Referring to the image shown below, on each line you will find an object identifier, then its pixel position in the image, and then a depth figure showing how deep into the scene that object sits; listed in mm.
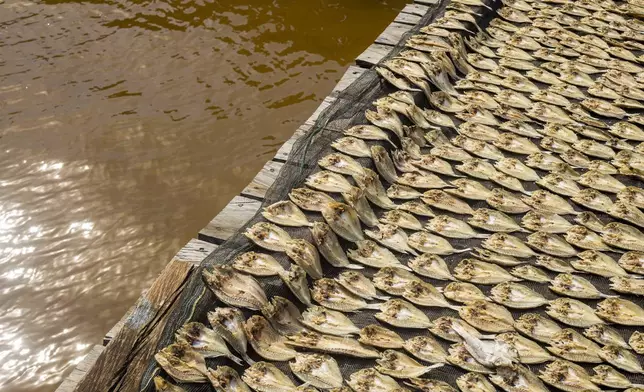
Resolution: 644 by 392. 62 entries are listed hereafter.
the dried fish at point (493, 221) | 3469
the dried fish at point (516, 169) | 3824
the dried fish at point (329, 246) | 3172
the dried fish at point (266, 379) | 2590
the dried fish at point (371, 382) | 2635
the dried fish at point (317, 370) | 2646
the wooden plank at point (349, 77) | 4715
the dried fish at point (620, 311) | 2961
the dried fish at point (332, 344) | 2770
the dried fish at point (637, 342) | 2843
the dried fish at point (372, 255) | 3201
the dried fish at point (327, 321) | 2867
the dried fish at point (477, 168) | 3807
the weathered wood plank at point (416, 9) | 5852
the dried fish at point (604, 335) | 2889
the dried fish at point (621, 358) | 2768
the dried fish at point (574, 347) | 2824
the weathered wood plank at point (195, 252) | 3121
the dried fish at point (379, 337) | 2816
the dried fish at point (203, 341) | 2619
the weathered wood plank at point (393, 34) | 5379
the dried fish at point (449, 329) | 2867
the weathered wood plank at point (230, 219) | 3363
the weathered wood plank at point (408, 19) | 5688
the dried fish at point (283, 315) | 2836
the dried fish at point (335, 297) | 2986
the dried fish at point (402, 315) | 2916
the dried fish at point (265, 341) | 2730
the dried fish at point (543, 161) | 3914
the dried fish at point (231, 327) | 2693
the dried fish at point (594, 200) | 3633
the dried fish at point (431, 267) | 3170
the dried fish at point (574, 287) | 3105
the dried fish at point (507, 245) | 3329
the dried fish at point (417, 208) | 3525
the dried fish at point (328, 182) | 3496
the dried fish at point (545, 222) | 3477
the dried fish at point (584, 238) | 3381
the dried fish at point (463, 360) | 2738
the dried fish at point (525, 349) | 2795
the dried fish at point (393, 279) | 3072
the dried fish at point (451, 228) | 3426
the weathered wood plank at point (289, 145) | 4051
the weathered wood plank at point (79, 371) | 2766
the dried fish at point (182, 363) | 2518
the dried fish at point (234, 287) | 2797
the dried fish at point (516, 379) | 2678
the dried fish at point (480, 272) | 3156
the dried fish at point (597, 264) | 3225
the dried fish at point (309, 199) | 3369
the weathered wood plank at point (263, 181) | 3711
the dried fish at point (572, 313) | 2980
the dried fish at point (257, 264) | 2938
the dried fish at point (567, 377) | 2703
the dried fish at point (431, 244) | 3305
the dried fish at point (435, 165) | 3824
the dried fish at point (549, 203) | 3609
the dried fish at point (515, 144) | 4051
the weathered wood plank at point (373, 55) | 5094
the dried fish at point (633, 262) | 3234
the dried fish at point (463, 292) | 3049
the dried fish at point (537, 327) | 2908
